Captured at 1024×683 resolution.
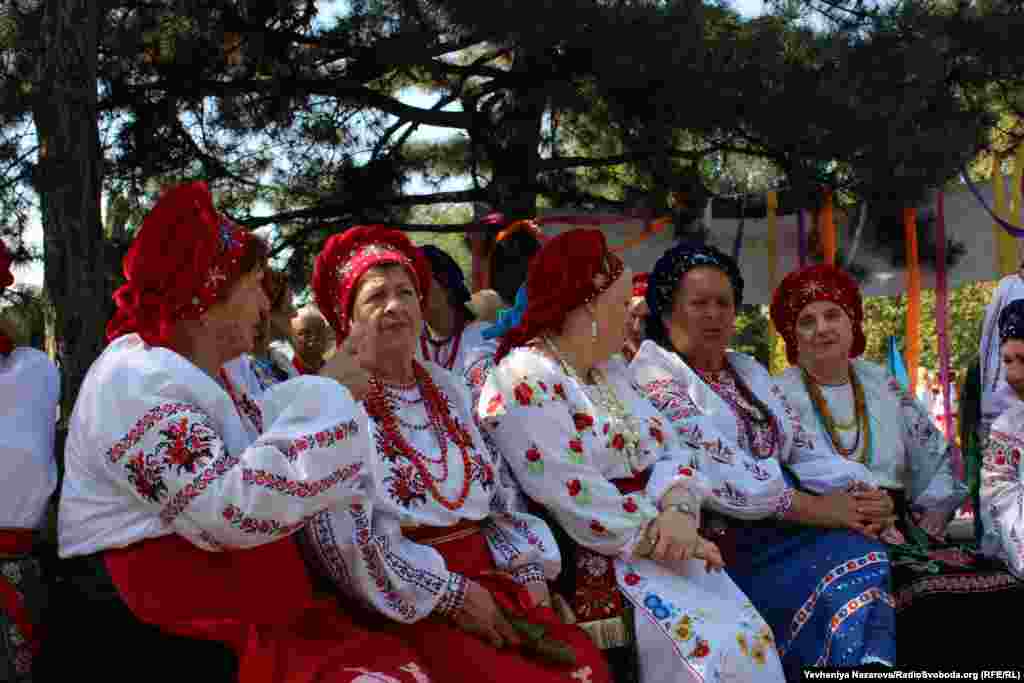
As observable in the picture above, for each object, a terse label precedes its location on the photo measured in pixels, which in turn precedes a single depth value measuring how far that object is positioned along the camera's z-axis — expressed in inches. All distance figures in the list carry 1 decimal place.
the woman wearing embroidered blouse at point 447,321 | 200.8
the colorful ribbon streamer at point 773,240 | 265.1
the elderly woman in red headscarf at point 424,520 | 111.1
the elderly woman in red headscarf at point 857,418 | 163.3
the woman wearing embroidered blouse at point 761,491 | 144.2
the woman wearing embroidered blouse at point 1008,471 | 153.3
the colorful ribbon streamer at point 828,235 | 267.7
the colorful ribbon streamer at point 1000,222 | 264.2
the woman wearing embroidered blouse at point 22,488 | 107.4
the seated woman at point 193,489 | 93.2
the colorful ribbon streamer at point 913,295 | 271.4
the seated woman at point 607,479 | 129.8
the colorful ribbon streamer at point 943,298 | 273.0
